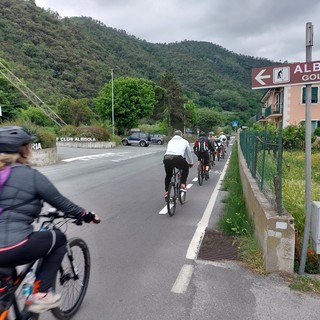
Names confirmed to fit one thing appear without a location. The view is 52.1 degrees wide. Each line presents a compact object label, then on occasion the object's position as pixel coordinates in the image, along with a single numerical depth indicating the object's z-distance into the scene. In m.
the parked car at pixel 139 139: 40.84
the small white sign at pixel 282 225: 4.08
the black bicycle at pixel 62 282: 2.32
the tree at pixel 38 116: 37.41
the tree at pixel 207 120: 87.25
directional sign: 3.95
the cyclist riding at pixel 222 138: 22.44
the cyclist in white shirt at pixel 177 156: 7.34
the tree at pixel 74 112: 41.28
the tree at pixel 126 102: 44.31
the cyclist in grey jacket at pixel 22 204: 2.28
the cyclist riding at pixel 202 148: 11.77
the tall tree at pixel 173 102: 66.38
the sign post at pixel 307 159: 3.99
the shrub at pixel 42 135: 18.25
